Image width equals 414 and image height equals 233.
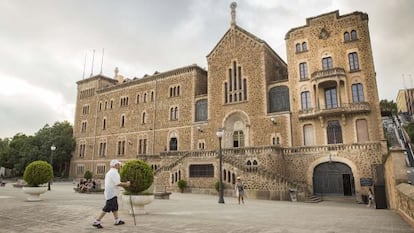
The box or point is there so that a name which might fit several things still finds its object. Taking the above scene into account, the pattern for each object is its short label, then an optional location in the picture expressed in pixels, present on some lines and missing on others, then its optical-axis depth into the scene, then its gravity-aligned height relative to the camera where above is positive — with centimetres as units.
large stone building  2397 +597
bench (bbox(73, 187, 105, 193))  2272 -151
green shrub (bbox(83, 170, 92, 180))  4277 -46
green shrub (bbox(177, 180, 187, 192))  2672 -113
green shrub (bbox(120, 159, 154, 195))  1046 -15
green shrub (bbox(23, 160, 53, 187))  1478 -11
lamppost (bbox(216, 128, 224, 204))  1737 -142
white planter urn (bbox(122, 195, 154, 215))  1023 -105
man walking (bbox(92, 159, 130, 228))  787 -51
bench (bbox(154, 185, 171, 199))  1859 -151
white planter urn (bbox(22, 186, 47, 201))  1469 -101
